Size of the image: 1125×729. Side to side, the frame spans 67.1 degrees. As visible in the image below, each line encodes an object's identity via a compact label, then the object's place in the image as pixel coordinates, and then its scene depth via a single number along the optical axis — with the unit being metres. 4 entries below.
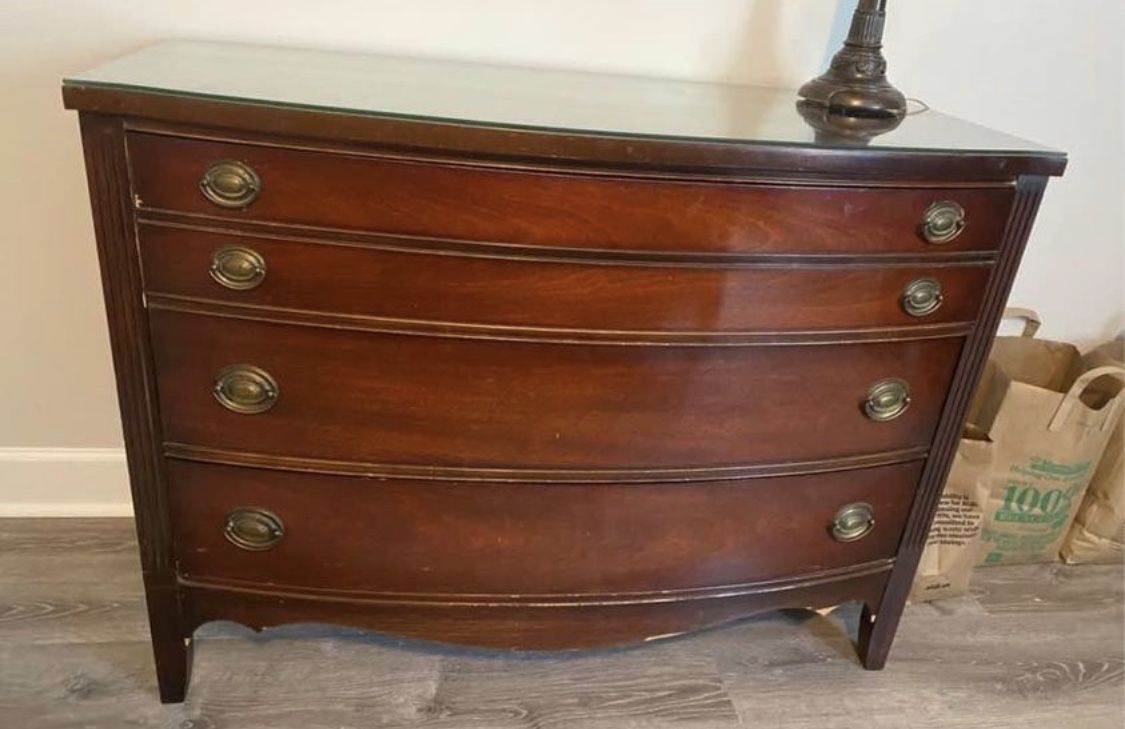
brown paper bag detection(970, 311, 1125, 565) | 1.73
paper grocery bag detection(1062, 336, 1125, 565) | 1.87
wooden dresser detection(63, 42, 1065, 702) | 1.00
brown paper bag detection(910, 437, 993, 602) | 1.69
